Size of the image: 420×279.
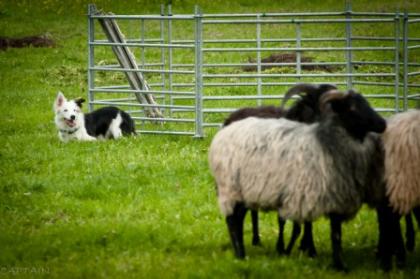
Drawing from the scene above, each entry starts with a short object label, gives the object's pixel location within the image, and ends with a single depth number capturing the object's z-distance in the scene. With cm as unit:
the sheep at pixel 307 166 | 1520
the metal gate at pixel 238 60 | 2898
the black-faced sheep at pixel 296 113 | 1631
